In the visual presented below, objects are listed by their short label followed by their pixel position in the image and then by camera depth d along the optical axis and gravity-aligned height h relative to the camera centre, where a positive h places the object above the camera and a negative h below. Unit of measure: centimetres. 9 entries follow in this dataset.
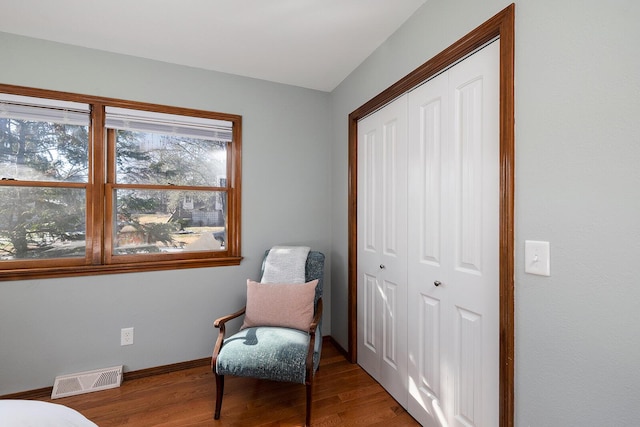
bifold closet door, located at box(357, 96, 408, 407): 196 -25
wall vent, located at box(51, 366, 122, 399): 205 -122
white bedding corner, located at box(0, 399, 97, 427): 85 -62
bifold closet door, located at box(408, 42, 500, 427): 136 -17
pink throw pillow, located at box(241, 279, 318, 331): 211 -67
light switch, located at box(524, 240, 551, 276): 110 -17
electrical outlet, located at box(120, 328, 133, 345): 227 -96
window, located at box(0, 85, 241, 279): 206 +22
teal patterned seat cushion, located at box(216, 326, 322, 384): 175 -88
